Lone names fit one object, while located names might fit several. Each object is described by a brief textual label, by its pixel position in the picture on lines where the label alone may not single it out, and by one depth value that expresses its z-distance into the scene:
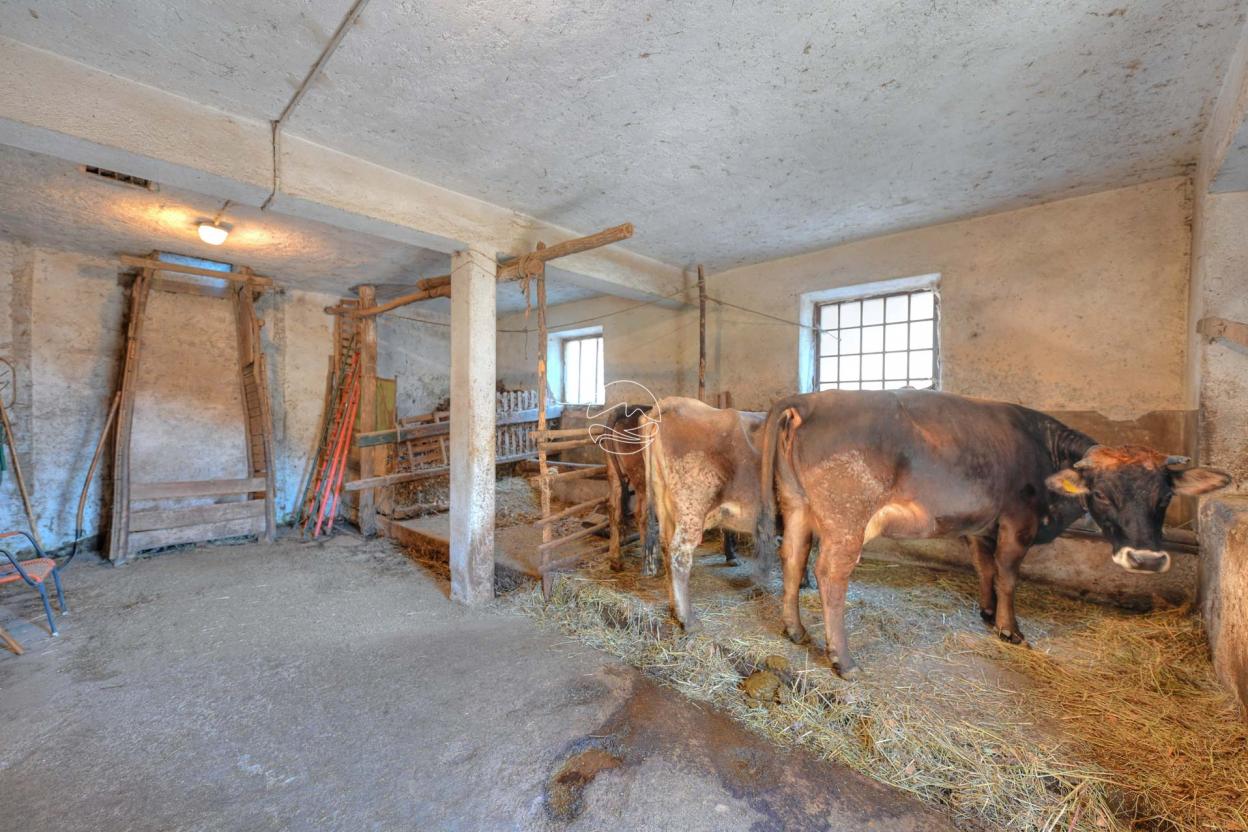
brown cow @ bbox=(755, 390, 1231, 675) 2.32
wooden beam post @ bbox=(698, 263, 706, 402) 4.73
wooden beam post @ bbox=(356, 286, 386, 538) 5.55
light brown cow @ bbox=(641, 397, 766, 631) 2.95
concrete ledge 1.97
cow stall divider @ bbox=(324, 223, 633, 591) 3.54
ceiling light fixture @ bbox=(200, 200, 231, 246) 3.76
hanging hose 4.53
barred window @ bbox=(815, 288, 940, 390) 4.27
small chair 2.85
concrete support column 3.53
